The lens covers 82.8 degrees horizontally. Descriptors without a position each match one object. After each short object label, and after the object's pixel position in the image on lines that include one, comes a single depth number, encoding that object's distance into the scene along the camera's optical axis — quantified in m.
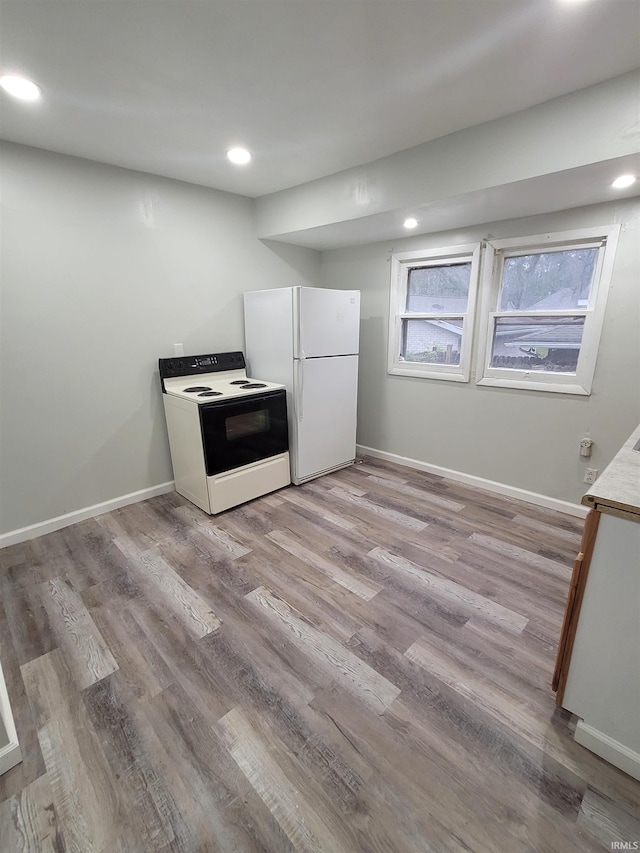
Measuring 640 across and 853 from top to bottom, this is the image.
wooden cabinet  1.10
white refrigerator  2.99
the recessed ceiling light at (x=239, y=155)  2.31
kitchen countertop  1.08
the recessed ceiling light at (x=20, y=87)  1.61
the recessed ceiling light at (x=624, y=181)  1.94
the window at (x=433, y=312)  3.09
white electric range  2.66
